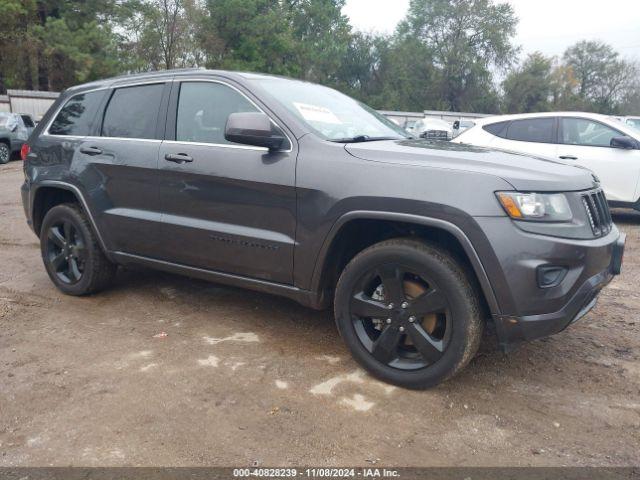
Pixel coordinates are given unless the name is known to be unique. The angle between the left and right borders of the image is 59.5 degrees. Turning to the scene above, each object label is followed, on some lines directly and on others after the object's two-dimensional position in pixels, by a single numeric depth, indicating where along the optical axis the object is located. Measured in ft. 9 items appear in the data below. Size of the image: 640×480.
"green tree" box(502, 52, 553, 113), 155.22
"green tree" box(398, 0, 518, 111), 158.30
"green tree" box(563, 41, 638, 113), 172.55
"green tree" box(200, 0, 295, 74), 113.29
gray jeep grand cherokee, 9.23
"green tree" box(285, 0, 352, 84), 145.28
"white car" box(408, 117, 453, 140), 59.35
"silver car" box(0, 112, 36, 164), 52.22
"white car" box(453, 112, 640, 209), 25.17
